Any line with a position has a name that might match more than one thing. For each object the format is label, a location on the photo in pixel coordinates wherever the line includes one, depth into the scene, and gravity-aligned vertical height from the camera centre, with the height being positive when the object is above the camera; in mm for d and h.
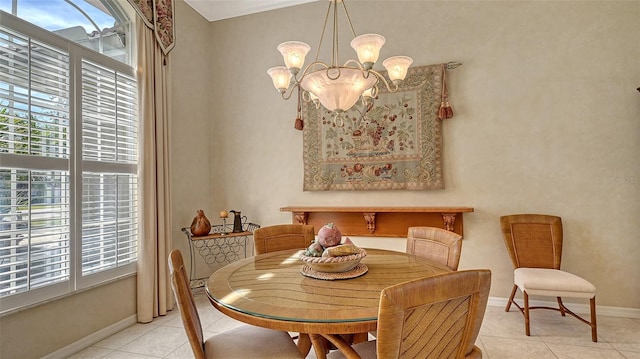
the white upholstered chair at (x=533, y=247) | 2741 -594
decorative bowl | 1634 -388
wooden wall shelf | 3225 -360
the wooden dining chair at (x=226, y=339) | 1383 -751
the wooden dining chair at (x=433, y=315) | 996 -435
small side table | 3818 -738
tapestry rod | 3291 +1181
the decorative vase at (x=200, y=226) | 3412 -394
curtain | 2943 +57
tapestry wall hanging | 3326 +456
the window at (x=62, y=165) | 2053 +193
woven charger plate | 1645 -459
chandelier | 1831 +677
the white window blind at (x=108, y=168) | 2561 +185
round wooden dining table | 1207 -479
